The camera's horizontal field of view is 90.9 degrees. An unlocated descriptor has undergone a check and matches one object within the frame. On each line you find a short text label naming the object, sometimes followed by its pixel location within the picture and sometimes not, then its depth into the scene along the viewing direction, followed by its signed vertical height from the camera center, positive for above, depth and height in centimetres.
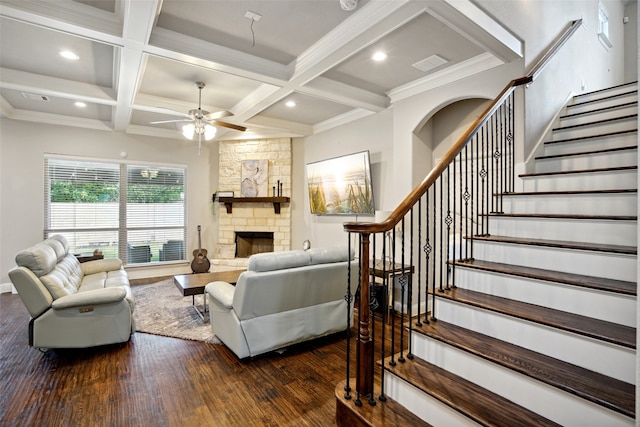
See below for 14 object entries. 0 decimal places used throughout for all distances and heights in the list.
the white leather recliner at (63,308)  287 -93
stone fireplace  645 +14
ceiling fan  396 +117
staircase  147 -58
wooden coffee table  380 -92
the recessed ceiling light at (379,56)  331 +168
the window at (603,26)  470 +286
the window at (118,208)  563 +5
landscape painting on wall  487 +44
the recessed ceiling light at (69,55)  334 +168
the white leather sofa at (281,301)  280 -86
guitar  631 -105
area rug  355 -136
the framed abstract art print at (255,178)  652 +69
